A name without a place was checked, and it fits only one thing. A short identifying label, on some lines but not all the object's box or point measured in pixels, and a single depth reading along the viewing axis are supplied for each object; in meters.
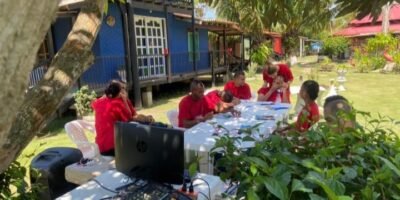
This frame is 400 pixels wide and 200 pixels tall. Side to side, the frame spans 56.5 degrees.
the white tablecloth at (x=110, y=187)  2.53
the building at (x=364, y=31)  39.53
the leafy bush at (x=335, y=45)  40.28
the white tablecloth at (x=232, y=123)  3.87
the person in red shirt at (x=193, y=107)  5.45
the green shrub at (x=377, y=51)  22.34
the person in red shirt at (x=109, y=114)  4.53
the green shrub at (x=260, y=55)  23.68
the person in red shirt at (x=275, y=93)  7.21
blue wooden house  11.07
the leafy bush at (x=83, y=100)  8.82
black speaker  3.61
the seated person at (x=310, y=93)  4.56
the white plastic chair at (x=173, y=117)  6.07
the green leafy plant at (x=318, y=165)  1.29
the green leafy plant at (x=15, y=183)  1.96
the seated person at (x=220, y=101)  5.93
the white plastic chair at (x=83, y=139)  4.41
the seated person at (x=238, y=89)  7.29
